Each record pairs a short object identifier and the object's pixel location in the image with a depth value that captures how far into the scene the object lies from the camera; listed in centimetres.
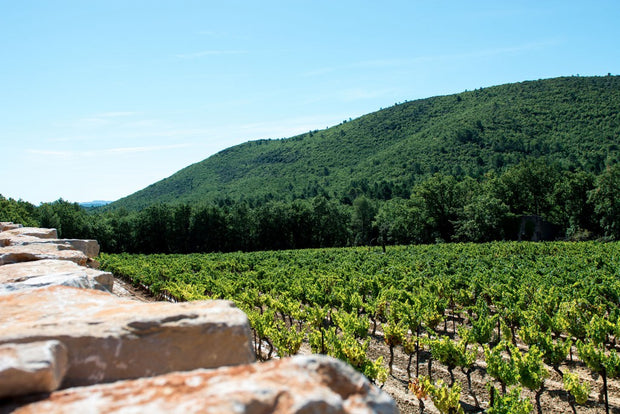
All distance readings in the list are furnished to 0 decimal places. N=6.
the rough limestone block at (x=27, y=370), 194
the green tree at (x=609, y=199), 5934
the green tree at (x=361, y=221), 8175
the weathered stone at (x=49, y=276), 430
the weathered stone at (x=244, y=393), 173
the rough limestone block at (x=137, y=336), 228
